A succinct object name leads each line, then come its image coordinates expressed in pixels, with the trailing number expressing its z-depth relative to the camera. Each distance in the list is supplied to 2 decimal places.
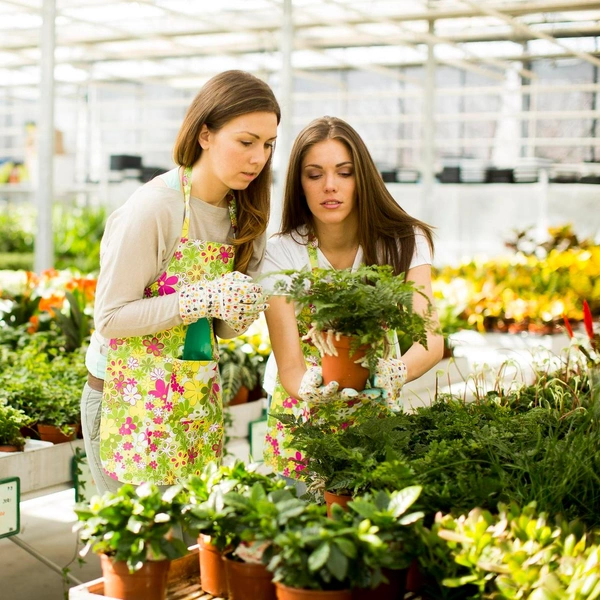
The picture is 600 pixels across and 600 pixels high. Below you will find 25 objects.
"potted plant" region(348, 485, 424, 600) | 1.44
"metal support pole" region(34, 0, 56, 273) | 5.36
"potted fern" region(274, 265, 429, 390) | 1.77
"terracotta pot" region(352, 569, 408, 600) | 1.44
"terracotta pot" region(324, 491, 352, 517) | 1.76
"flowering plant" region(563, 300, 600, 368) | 2.73
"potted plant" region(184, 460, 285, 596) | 1.52
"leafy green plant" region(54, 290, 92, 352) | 4.11
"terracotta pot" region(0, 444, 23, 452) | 2.88
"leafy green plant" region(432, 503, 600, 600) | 1.31
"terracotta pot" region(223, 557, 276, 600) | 1.48
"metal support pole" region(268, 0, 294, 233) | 6.30
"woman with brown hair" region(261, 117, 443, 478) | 2.20
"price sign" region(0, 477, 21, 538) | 2.46
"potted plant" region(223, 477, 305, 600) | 1.44
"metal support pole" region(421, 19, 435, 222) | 9.12
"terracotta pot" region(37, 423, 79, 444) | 3.12
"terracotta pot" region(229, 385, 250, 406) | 3.91
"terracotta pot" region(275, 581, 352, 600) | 1.36
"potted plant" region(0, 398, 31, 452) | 2.87
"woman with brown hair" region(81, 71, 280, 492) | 1.99
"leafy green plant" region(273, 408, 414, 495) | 1.68
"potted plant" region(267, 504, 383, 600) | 1.35
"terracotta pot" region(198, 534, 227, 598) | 1.57
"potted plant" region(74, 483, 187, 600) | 1.48
